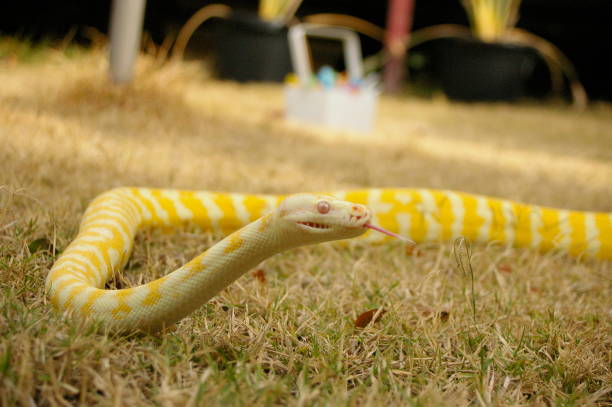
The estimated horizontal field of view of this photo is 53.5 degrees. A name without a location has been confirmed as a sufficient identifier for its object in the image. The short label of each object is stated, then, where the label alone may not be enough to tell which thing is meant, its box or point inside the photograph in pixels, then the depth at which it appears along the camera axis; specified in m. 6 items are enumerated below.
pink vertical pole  6.92
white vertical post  3.83
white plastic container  4.54
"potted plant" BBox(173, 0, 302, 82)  6.49
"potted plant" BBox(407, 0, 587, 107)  6.46
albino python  1.15
